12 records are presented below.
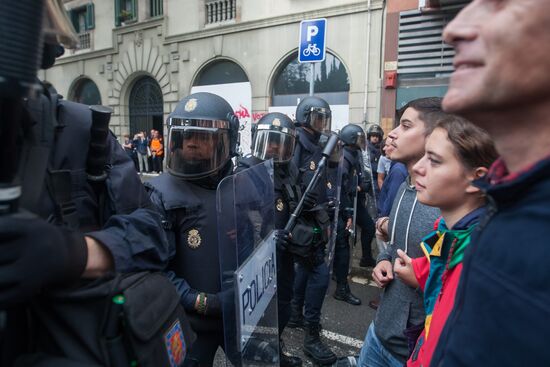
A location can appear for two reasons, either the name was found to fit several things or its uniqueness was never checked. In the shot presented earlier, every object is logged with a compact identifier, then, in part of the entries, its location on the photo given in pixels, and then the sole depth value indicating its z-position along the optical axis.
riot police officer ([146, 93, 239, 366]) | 1.84
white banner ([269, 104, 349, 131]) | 10.39
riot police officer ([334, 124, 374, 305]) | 4.13
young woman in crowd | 1.34
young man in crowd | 1.71
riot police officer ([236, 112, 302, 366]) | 2.71
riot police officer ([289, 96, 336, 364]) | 3.04
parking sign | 5.63
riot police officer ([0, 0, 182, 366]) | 0.64
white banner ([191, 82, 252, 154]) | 11.80
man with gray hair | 0.57
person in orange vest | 13.84
